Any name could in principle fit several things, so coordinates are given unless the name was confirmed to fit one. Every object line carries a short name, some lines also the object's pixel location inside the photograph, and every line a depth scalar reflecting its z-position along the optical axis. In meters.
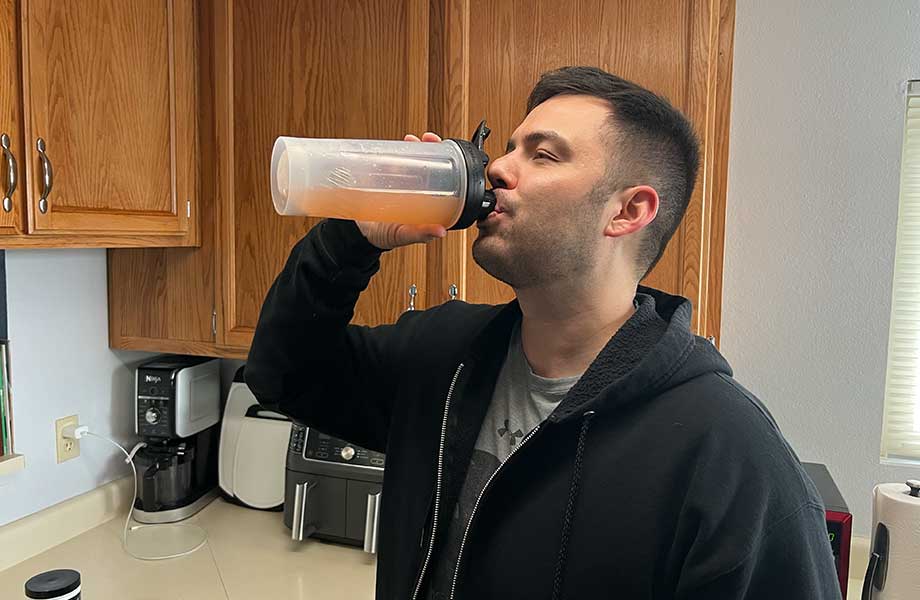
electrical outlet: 1.86
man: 0.83
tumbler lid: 1.19
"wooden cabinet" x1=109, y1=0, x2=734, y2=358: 1.56
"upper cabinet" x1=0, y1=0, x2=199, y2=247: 1.39
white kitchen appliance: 2.05
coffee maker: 1.98
